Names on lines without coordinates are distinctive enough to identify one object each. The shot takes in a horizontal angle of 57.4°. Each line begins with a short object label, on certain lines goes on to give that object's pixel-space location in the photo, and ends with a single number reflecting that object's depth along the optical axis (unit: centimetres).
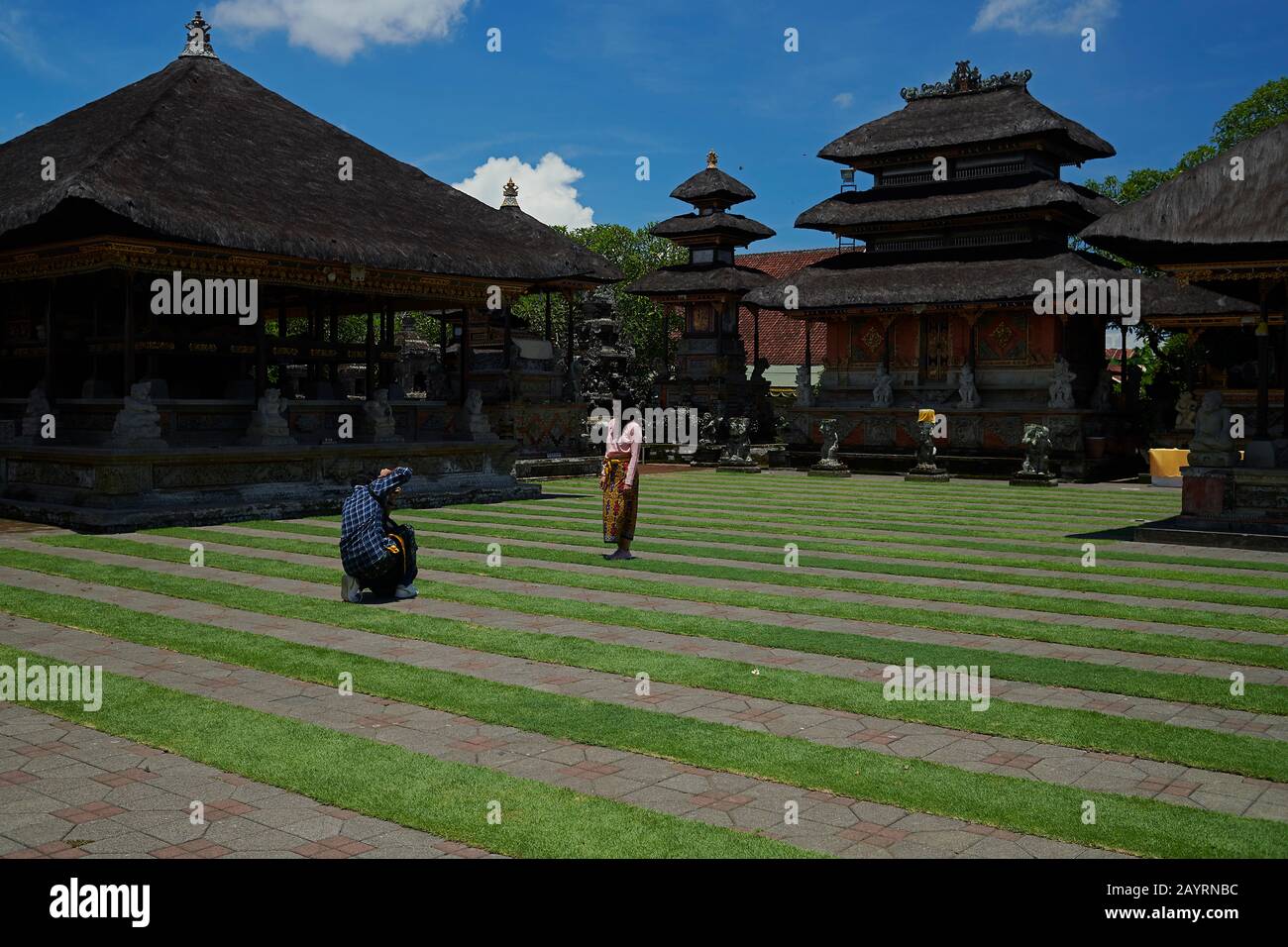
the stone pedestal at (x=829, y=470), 3067
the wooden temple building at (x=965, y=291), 3081
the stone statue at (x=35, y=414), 1842
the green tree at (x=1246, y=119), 4022
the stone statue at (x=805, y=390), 3468
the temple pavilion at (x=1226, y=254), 1488
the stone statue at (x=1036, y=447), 2678
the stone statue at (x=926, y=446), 2939
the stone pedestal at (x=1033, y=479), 2695
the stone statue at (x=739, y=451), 3256
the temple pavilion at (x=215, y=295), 1683
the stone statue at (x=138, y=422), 1684
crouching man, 1023
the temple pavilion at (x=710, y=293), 4191
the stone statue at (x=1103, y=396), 3148
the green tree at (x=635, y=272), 5969
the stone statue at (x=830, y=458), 3075
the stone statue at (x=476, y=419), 2273
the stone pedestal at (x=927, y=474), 2889
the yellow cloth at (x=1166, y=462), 2694
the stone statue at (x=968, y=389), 3212
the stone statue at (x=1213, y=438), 1614
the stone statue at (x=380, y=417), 2103
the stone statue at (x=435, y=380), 3510
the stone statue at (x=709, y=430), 3922
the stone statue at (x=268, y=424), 1873
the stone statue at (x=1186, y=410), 3023
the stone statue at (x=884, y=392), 3359
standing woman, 1315
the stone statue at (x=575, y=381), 3338
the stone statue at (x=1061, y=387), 3003
